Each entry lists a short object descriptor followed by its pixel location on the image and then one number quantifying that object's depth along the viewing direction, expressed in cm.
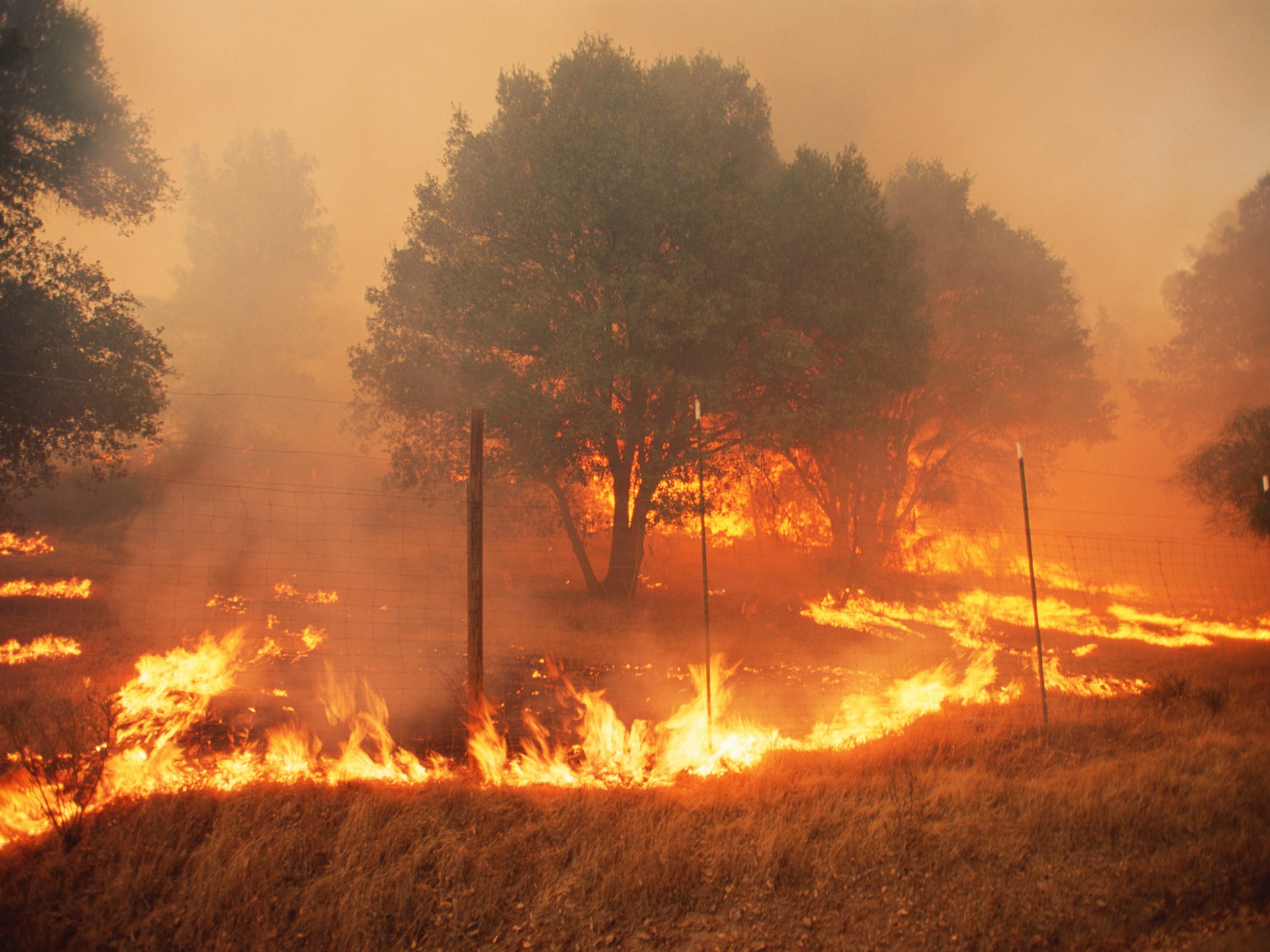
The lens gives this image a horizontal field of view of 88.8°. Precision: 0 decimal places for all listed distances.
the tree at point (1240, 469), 1314
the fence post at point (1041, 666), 678
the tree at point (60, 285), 1076
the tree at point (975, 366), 1916
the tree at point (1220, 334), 2433
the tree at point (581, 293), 1254
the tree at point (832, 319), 1372
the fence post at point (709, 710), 632
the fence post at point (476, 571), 581
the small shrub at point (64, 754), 427
